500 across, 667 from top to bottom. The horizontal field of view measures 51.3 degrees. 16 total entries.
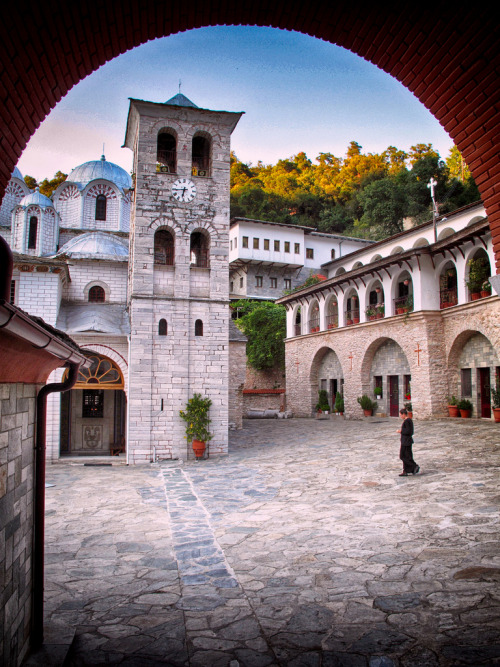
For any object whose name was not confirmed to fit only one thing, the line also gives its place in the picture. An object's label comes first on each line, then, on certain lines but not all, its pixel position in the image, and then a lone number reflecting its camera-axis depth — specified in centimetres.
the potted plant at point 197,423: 1642
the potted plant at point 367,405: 2603
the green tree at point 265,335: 3778
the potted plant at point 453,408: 2078
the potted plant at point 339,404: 2891
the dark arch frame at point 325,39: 337
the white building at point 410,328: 2011
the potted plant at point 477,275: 1988
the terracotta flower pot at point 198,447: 1642
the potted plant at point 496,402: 1822
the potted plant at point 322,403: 3055
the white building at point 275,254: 4181
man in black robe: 1164
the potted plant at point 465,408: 2028
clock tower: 1659
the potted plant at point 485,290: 1938
